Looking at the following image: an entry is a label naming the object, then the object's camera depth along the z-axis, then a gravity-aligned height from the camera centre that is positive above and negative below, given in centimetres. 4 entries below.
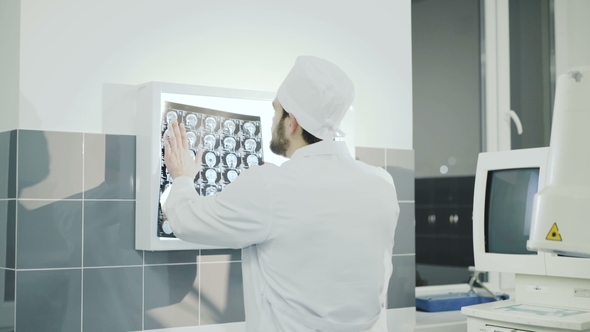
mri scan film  212 +21
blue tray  308 -49
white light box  209 +23
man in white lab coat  154 -5
